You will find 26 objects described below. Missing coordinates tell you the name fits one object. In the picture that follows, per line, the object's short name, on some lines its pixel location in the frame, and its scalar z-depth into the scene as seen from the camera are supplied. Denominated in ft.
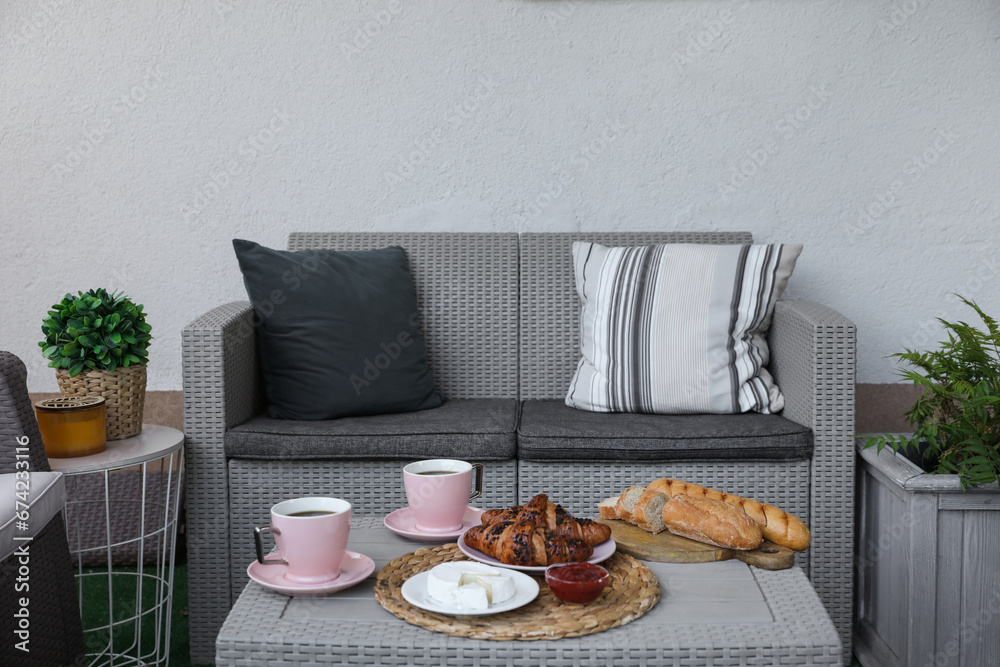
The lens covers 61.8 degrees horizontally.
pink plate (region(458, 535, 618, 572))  3.63
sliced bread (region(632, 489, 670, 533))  4.21
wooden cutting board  3.86
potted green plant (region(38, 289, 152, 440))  5.74
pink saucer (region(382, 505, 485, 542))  4.11
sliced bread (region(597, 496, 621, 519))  4.44
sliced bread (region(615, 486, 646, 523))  4.36
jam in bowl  3.31
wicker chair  4.55
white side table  5.53
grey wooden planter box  5.39
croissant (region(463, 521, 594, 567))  3.64
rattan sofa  6.13
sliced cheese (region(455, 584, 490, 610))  3.25
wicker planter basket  5.79
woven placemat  3.14
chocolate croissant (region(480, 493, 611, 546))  3.77
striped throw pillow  6.81
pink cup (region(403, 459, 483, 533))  4.04
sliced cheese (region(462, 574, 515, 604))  3.29
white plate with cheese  3.26
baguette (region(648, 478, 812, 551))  4.11
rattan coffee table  3.13
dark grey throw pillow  6.72
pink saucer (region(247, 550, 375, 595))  3.51
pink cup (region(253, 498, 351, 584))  3.47
